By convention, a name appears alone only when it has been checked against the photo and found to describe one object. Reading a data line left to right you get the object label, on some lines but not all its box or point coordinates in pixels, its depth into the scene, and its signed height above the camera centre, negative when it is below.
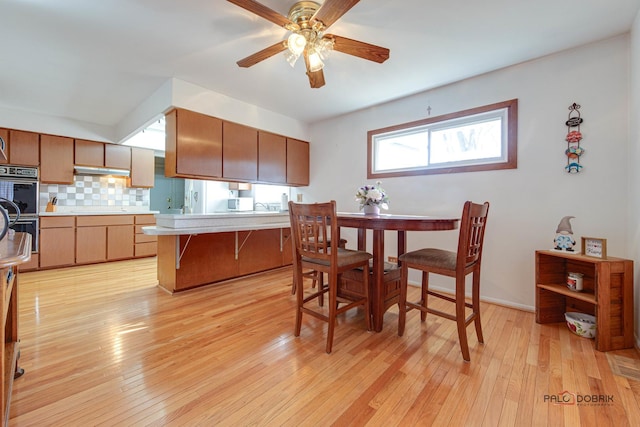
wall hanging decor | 2.29 +0.67
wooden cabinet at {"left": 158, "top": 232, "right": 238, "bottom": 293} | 2.93 -0.58
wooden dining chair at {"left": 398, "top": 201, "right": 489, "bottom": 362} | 1.70 -0.35
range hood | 4.41 +0.70
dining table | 1.84 -0.29
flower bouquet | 2.41 +0.15
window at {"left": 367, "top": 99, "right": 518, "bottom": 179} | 2.70 +0.84
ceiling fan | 1.58 +1.23
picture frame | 1.93 -0.24
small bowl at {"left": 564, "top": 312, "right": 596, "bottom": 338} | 1.97 -0.83
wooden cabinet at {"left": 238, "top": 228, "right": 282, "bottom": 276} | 3.56 -0.55
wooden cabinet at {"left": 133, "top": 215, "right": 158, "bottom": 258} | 4.74 -0.54
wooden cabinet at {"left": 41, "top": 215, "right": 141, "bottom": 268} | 3.98 -0.46
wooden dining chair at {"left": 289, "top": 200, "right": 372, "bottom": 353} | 1.79 -0.32
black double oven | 3.69 +0.25
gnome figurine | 2.14 -0.19
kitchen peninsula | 2.89 -0.43
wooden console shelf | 1.81 -0.60
